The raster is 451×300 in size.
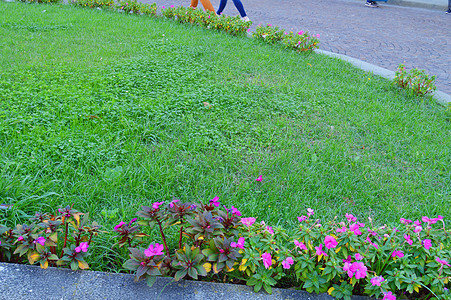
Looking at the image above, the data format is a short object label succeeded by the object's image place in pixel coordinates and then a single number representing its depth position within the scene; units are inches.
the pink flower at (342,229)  78.4
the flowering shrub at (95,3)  339.6
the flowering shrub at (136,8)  327.3
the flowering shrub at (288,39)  253.8
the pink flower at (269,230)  79.3
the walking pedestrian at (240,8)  329.4
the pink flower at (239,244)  73.9
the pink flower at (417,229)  78.3
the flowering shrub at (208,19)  288.7
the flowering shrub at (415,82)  192.4
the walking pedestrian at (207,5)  332.6
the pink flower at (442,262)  72.0
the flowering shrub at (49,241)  72.5
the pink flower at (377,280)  68.8
